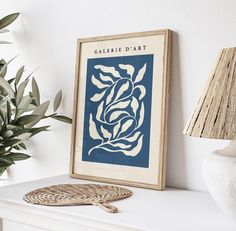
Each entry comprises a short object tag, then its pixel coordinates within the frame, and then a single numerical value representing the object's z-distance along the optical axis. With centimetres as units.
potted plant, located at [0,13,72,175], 144
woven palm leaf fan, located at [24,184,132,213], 106
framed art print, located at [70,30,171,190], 127
